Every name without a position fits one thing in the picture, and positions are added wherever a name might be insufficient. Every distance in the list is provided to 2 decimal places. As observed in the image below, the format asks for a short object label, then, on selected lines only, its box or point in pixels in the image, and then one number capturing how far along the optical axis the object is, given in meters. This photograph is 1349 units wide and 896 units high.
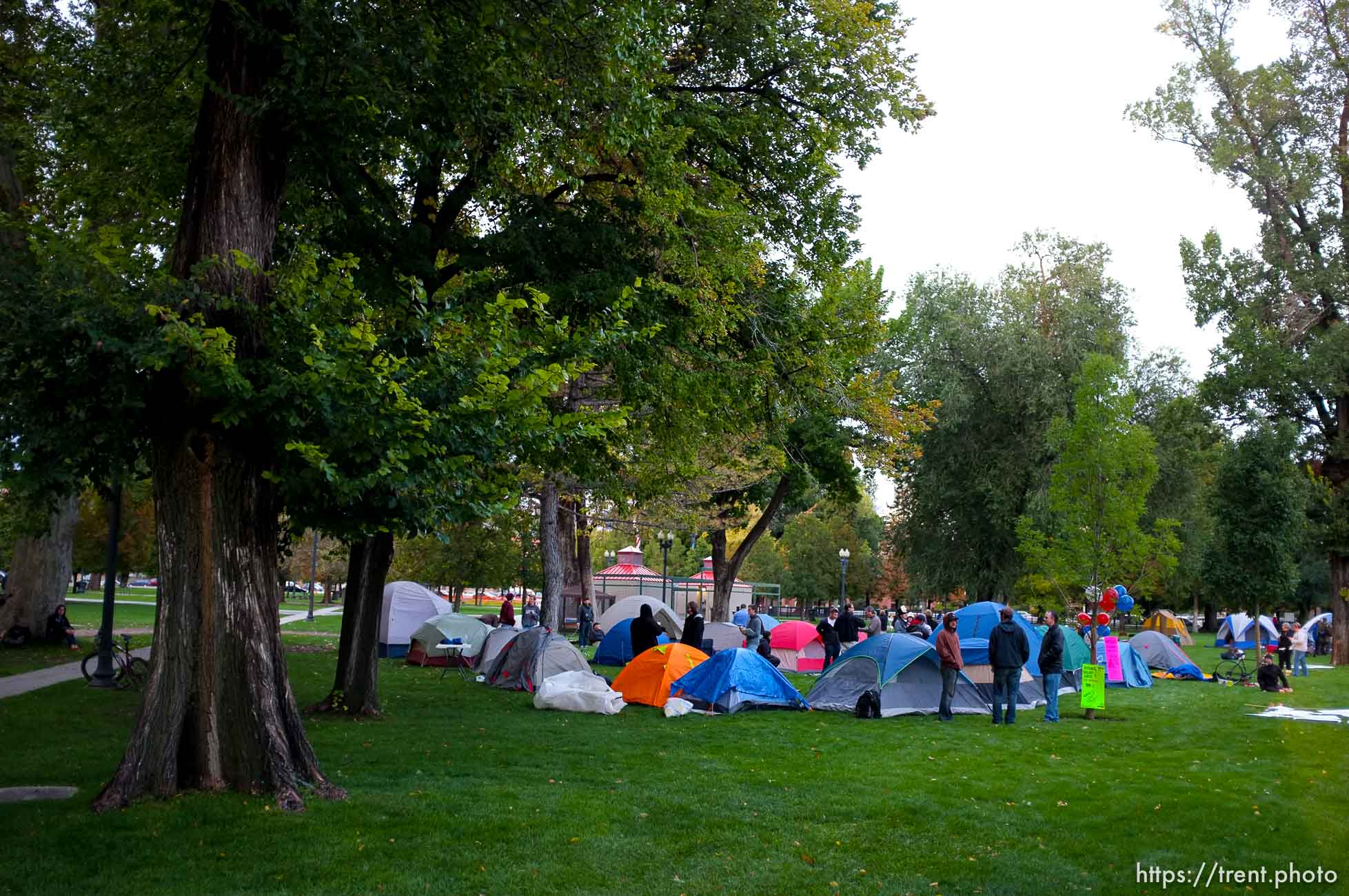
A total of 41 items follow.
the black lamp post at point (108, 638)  15.95
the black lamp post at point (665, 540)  31.06
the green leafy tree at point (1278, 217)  29.28
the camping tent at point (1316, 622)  33.74
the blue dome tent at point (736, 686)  15.43
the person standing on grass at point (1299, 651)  23.58
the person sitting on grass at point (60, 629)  22.31
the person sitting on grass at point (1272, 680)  19.45
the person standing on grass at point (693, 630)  19.05
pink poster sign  20.97
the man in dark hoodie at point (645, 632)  19.41
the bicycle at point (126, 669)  15.95
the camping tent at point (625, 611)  31.25
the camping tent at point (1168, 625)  40.50
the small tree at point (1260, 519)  40.62
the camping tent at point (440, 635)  22.69
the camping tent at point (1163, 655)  23.36
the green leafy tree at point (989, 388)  33.59
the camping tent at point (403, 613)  25.47
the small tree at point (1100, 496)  24.92
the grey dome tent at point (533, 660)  17.36
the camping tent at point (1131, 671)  21.06
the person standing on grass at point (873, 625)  29.28
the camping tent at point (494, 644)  19.81
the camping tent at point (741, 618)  26.47
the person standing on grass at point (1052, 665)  14.98
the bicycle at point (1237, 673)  22.33
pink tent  23.72
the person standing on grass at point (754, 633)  22.28
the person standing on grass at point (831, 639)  21.81
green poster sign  15.16
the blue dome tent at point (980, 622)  18.89
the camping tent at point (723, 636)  22.22
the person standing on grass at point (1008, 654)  14.56
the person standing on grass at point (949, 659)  14.94
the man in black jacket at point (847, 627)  22.62
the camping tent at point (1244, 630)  32.53
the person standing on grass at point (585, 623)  29.02
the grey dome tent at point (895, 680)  15.66
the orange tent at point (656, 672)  15.84
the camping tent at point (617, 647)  23.33
